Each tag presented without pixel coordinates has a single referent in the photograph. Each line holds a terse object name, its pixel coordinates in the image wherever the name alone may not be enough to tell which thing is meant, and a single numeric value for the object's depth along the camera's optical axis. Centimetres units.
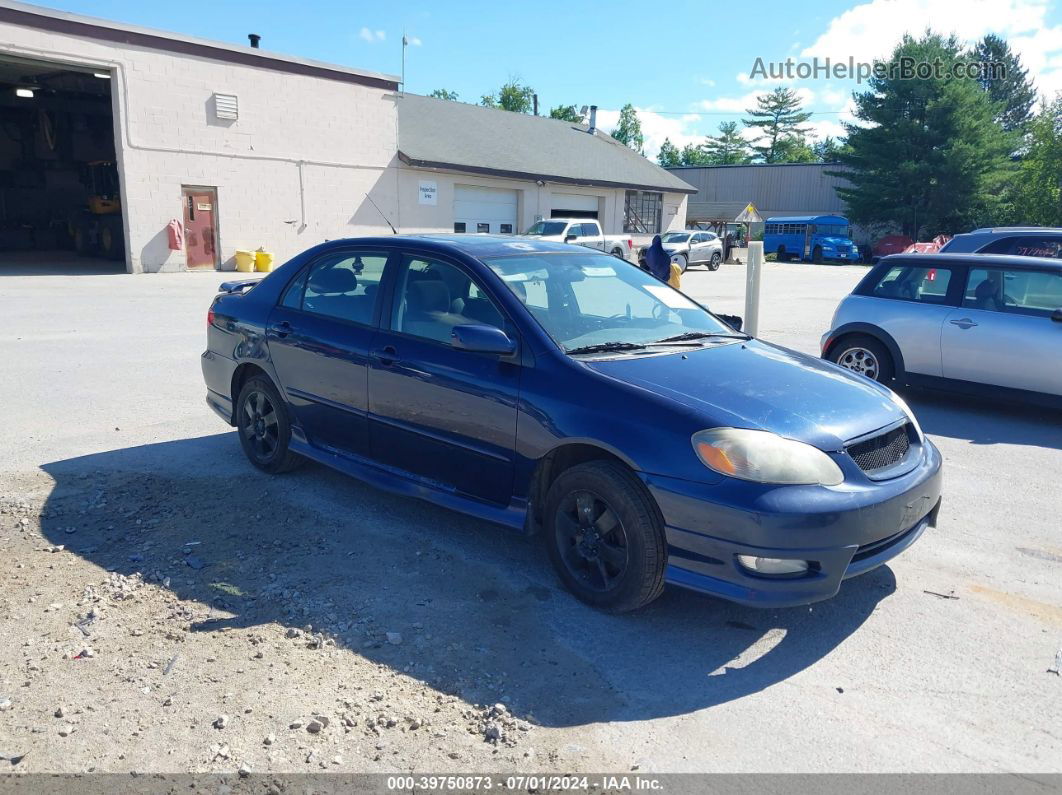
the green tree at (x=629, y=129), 9650
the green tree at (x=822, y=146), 10802
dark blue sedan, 343
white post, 905
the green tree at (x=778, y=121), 9725
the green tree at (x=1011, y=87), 7694
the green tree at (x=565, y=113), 8062
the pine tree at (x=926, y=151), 4666
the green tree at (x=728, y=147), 10375
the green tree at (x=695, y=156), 10819
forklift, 2722
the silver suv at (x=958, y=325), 757
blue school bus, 4553
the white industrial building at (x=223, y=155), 2284
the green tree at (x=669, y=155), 11375
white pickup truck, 2764
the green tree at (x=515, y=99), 7450
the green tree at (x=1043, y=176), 4517
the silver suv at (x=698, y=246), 3422
